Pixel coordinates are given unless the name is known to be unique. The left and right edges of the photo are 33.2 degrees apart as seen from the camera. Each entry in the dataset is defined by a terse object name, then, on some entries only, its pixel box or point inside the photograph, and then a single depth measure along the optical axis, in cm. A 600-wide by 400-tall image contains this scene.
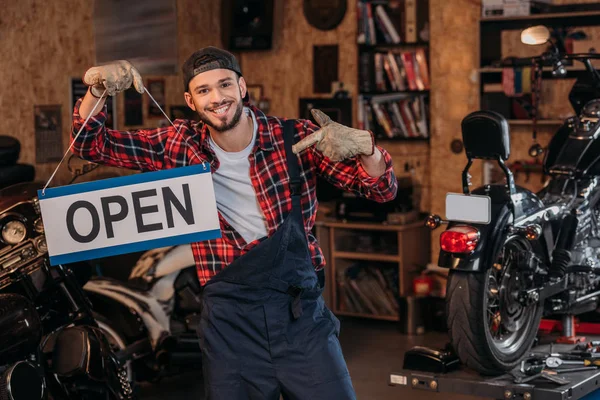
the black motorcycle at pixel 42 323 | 390
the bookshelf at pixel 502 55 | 687
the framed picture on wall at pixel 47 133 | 674
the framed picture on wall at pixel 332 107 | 806
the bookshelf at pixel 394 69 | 762
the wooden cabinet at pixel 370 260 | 727
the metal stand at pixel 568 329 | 507
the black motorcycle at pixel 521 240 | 426
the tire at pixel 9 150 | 521
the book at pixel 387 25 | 772
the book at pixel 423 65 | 759
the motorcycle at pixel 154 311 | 512
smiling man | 306
